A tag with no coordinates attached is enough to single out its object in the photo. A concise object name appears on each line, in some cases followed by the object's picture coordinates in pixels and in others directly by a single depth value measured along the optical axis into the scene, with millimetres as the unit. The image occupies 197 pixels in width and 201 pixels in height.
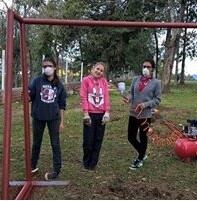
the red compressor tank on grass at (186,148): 3979
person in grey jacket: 3643
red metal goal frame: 2429
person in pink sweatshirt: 3599
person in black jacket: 3360
